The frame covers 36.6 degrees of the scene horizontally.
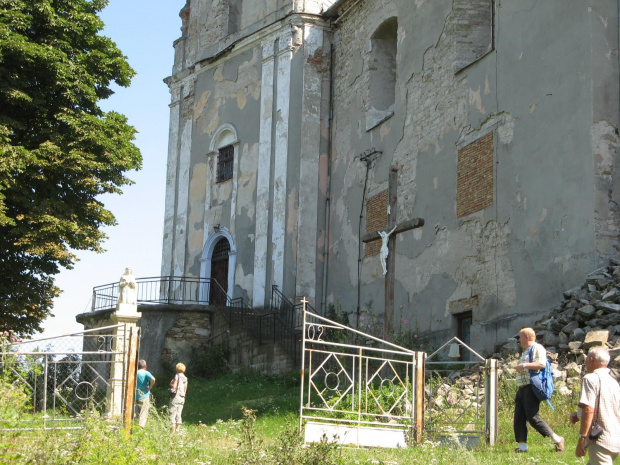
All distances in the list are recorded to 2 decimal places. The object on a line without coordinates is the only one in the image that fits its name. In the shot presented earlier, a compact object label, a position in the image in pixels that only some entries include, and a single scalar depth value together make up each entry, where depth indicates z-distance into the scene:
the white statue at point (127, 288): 12.77
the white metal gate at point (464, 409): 10.30
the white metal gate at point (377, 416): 10.16
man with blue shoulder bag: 9.27
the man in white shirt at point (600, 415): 6.73
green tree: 17.77
